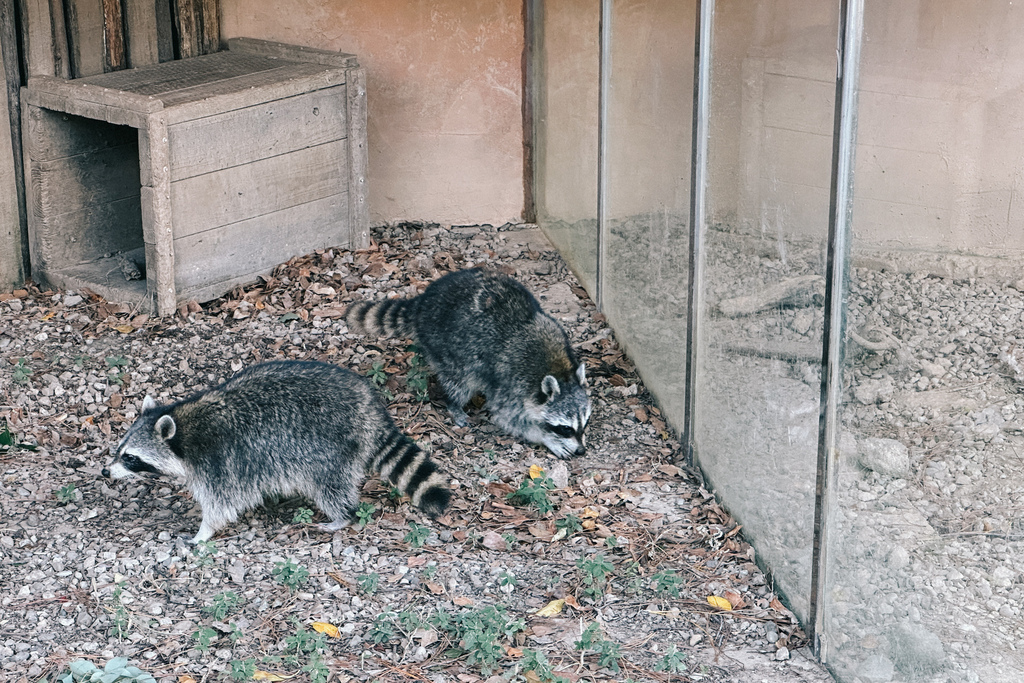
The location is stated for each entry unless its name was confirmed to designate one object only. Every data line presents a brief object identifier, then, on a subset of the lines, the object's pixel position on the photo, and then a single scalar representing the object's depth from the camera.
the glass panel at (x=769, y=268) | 3.39
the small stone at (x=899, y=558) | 2.99
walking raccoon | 4.30
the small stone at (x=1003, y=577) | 2.64
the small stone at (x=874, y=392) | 3.00
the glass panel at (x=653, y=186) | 4.78
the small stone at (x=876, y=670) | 3.11
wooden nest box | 5.97
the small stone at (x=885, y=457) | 2.97
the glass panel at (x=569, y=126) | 6.30
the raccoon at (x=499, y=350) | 5.07
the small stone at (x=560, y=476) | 4.79
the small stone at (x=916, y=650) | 2.87
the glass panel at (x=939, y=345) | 2.64
